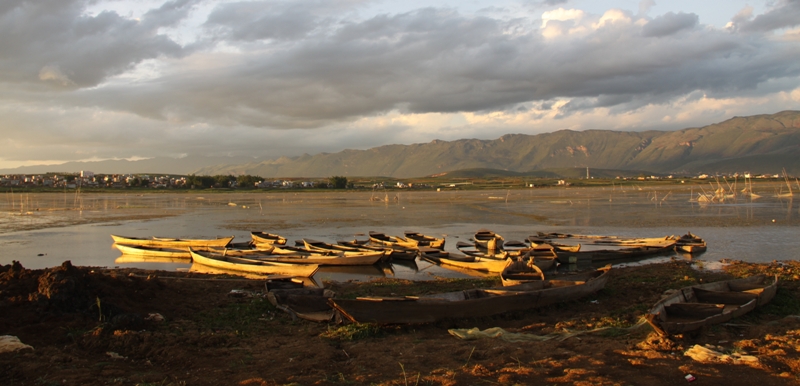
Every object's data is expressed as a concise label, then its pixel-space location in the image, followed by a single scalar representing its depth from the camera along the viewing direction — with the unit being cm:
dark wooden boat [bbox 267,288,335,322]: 1316
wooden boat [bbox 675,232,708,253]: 2691
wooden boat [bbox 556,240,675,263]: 2364
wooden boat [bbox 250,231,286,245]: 3039
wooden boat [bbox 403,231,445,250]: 2770
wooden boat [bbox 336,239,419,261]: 2555
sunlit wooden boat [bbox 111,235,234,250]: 2900
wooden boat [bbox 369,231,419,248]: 2908
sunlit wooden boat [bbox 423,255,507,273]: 2178
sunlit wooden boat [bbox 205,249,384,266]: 2341
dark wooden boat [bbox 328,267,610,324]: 1136
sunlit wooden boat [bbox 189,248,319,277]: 2052
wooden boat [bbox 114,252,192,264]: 2753
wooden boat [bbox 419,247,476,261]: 2452
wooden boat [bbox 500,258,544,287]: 1615
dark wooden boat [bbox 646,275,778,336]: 1006
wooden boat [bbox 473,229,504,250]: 2780
